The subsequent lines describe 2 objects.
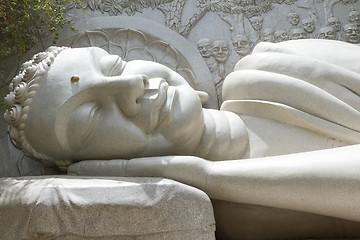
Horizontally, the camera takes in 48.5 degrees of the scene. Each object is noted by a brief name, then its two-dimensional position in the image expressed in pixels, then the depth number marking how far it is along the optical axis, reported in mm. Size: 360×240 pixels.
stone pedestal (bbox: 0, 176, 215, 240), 1742
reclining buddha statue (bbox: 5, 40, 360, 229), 1934
